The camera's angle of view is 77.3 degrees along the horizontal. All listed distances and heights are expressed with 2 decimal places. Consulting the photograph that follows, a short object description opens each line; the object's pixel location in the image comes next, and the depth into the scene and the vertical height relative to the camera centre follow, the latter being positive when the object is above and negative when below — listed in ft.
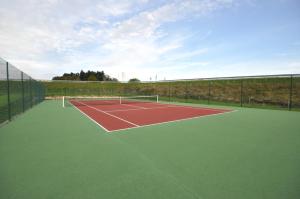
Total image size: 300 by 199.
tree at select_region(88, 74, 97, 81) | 252.71 +16.88
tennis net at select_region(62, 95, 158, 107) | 77.37 -3.36
